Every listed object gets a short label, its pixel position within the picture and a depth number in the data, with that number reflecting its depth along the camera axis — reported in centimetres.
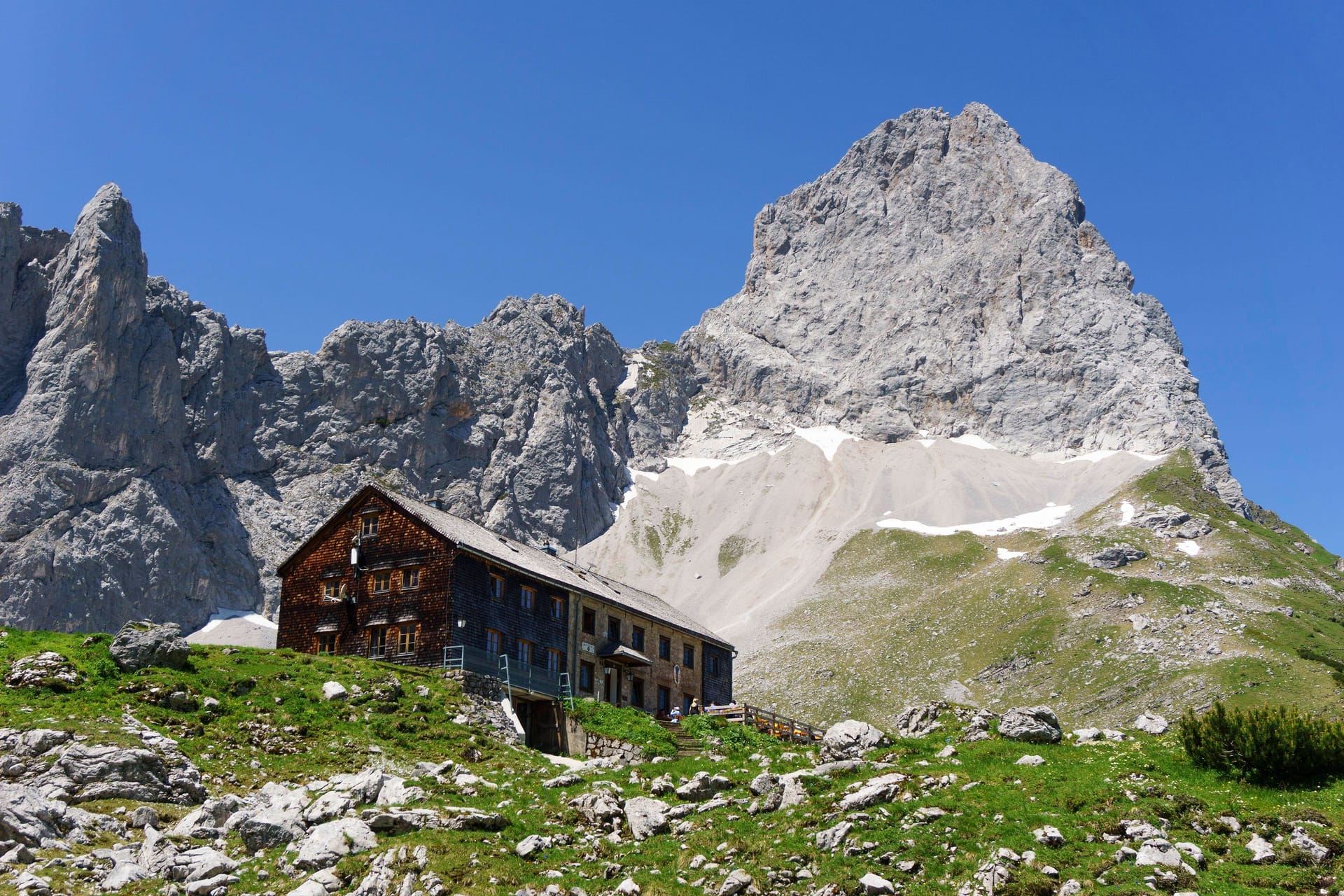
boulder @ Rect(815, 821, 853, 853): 2578
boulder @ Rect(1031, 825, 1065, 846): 2388
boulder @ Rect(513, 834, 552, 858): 2700
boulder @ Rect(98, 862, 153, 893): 2550
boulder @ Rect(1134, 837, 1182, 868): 2242
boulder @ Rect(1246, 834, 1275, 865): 2278
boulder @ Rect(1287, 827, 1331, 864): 2236
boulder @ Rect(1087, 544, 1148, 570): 15612
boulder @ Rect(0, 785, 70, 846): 2720
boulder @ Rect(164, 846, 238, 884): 2603
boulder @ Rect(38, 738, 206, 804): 3144
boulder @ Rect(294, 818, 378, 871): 2655
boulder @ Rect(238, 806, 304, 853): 2814
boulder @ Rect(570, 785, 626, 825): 2989
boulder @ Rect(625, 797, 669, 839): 2875
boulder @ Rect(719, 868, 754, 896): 2411
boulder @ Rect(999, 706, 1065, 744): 3350
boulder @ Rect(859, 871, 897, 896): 2306
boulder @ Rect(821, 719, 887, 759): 3409
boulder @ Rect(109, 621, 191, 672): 4059
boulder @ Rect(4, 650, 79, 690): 3756
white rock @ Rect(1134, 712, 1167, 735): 3725
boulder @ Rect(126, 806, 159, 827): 2997
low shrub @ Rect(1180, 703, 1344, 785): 2662
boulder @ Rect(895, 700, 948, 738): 3775
